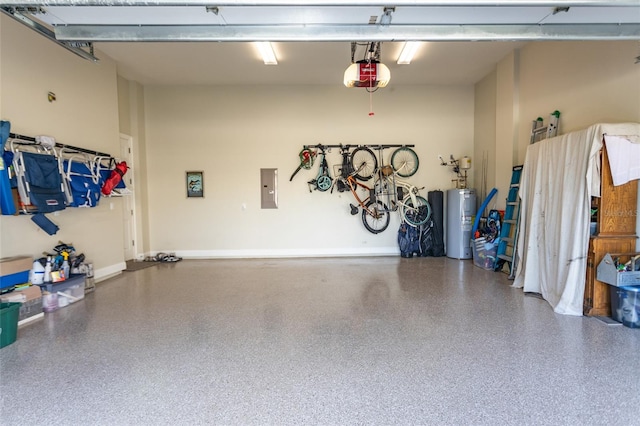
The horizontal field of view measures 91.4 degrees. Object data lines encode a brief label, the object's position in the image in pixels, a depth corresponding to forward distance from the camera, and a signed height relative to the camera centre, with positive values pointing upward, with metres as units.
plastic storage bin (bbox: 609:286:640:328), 2.92 -1.05
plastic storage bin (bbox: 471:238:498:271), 5.12 -0.94
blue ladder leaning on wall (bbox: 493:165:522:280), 4.82 -0.46
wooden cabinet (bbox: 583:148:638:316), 3.20 -0.37
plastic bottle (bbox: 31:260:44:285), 3.49 -0.77
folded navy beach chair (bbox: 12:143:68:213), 3.31 +0.26
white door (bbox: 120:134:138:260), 6.02 -0.07
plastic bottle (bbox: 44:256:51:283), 3.57 -0.79
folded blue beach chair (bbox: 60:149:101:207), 3.98 +0.32
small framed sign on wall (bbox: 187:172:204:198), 6.52 +0.36
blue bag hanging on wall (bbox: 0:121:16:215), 3.05 +0.22
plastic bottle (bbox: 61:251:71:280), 3.77 -0.75
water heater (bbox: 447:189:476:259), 5.99 -0.42
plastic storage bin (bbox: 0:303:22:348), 2.68 -1.03
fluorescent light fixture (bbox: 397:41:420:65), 4.63 +2.27
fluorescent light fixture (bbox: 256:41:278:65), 4.64 +2.30
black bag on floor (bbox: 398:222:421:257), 6.40 -0.87
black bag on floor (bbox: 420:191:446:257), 6.39 -0.68
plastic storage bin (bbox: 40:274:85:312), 3.52 -1.05
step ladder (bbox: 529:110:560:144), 4.23 +0.96
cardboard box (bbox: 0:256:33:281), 3.07 -0.61
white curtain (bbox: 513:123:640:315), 3.20 -0.19
